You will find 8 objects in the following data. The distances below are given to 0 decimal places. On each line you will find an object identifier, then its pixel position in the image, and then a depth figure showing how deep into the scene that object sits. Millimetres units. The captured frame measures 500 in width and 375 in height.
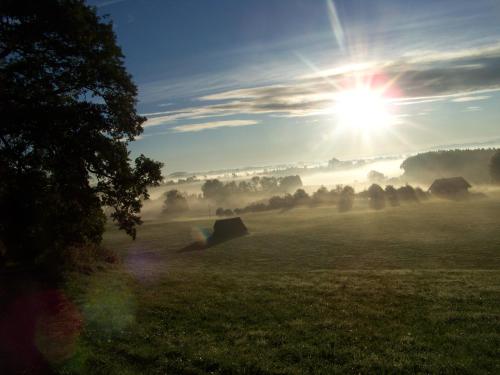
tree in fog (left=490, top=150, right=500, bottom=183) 135250
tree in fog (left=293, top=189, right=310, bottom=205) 153550
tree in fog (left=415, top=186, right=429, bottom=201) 112750
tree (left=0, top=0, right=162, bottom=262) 17922
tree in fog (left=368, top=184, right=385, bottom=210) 109562
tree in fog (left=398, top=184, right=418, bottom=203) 112338
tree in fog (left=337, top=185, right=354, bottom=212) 116688
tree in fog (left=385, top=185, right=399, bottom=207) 110906
